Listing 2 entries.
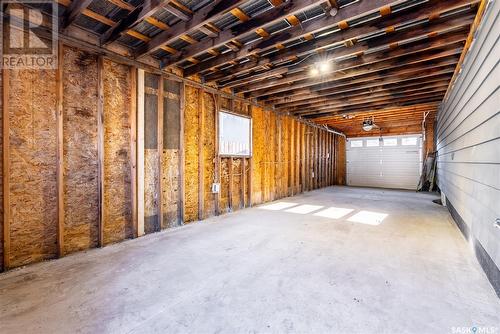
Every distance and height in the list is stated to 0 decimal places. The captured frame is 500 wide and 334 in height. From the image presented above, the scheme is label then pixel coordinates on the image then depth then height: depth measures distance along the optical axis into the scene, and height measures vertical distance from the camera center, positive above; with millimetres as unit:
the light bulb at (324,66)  3775 +1676
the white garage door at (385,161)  9883 +231
